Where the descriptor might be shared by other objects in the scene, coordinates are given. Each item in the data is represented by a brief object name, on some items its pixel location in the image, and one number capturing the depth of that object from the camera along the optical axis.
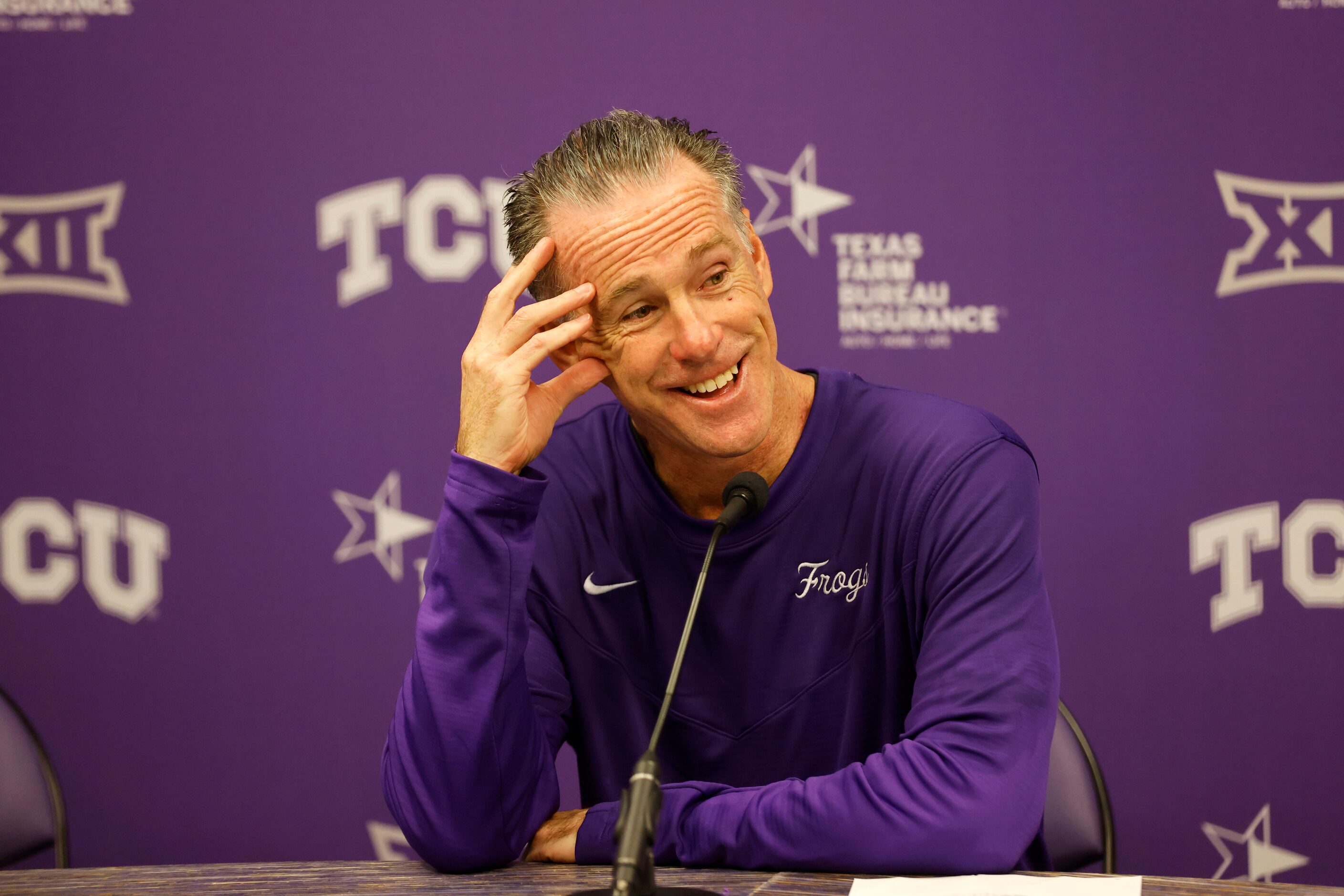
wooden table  6.37
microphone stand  6.19
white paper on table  6.32
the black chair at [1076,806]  6.80
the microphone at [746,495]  6.46
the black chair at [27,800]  6.91
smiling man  6.46
